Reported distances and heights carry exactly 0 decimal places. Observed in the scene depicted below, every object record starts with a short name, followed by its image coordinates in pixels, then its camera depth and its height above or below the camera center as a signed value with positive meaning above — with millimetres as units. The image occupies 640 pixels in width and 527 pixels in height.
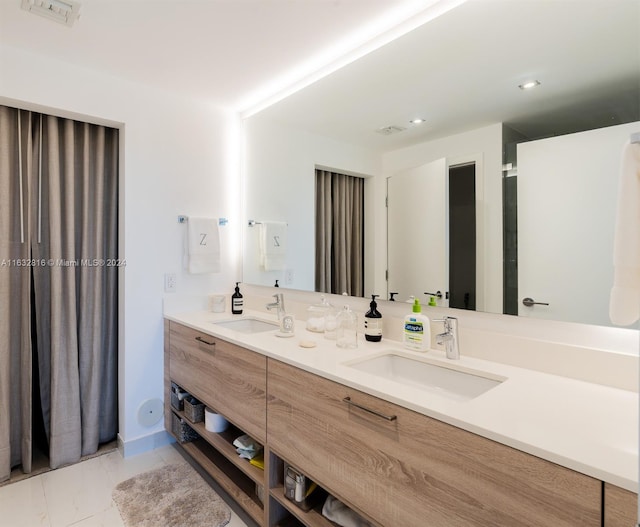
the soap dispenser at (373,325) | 1574 -290
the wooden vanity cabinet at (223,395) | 1517 -654
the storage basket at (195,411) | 2037 -861
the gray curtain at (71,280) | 2012 -107
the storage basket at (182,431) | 2111 -1021
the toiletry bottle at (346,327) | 1581 -320
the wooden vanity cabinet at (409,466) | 712 -520
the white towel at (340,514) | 1276 -931
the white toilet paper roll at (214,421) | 1928 -873
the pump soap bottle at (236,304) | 2375 -286
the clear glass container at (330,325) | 1675 -310
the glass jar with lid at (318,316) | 1815 -292
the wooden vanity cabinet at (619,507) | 612 -438
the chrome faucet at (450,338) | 1317 -292
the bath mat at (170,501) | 1625 -1179
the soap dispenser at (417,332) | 1411 -290
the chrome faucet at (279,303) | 2070 -246
